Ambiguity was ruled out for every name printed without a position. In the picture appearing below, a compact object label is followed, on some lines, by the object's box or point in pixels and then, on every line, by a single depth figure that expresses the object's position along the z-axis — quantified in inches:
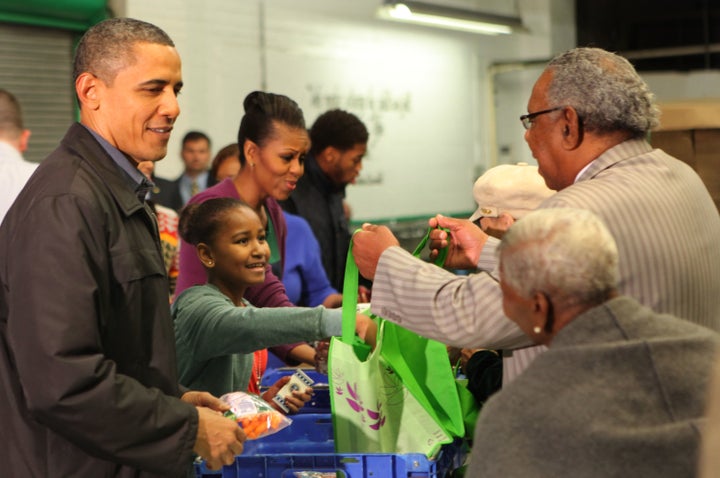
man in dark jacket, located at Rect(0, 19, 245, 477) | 76.1
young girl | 104.7
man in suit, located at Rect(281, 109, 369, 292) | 192.1
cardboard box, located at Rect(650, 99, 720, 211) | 145.9
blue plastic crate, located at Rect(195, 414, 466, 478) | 91.4
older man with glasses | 82.4
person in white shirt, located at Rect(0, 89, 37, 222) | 188.7
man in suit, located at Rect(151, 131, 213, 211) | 294.2
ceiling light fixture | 384.5
